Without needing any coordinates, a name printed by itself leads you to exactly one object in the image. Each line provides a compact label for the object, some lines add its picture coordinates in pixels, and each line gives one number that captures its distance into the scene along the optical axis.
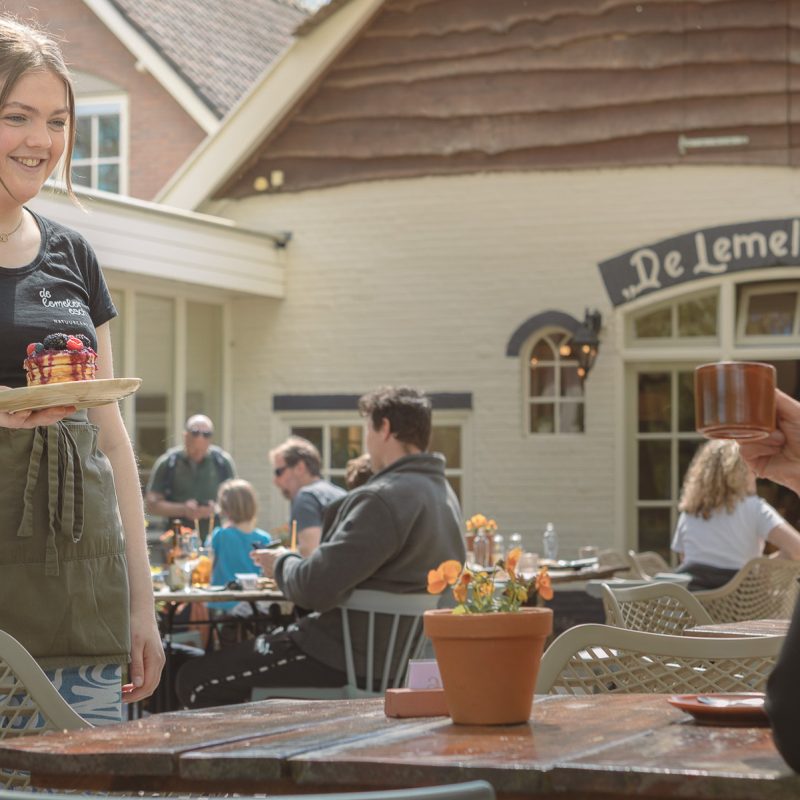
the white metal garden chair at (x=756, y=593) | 11.49
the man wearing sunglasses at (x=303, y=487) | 12.36
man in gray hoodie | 8.03
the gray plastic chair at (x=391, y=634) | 8.11
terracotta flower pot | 3.22
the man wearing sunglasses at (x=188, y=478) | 16.76
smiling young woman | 3.87
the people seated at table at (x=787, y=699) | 2.56
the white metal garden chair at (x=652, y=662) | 4.10
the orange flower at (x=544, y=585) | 3.77
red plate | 3.15
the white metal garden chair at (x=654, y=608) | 6.39
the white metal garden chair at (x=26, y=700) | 3.63
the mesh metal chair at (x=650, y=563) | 15.53
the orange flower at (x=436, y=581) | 3.47
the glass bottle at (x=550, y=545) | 14.64
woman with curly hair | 12.36
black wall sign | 16.98
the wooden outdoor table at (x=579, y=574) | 12.92
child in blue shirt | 12.62
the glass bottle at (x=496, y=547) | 13.25
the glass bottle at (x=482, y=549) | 12.82
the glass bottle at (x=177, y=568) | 11.36
